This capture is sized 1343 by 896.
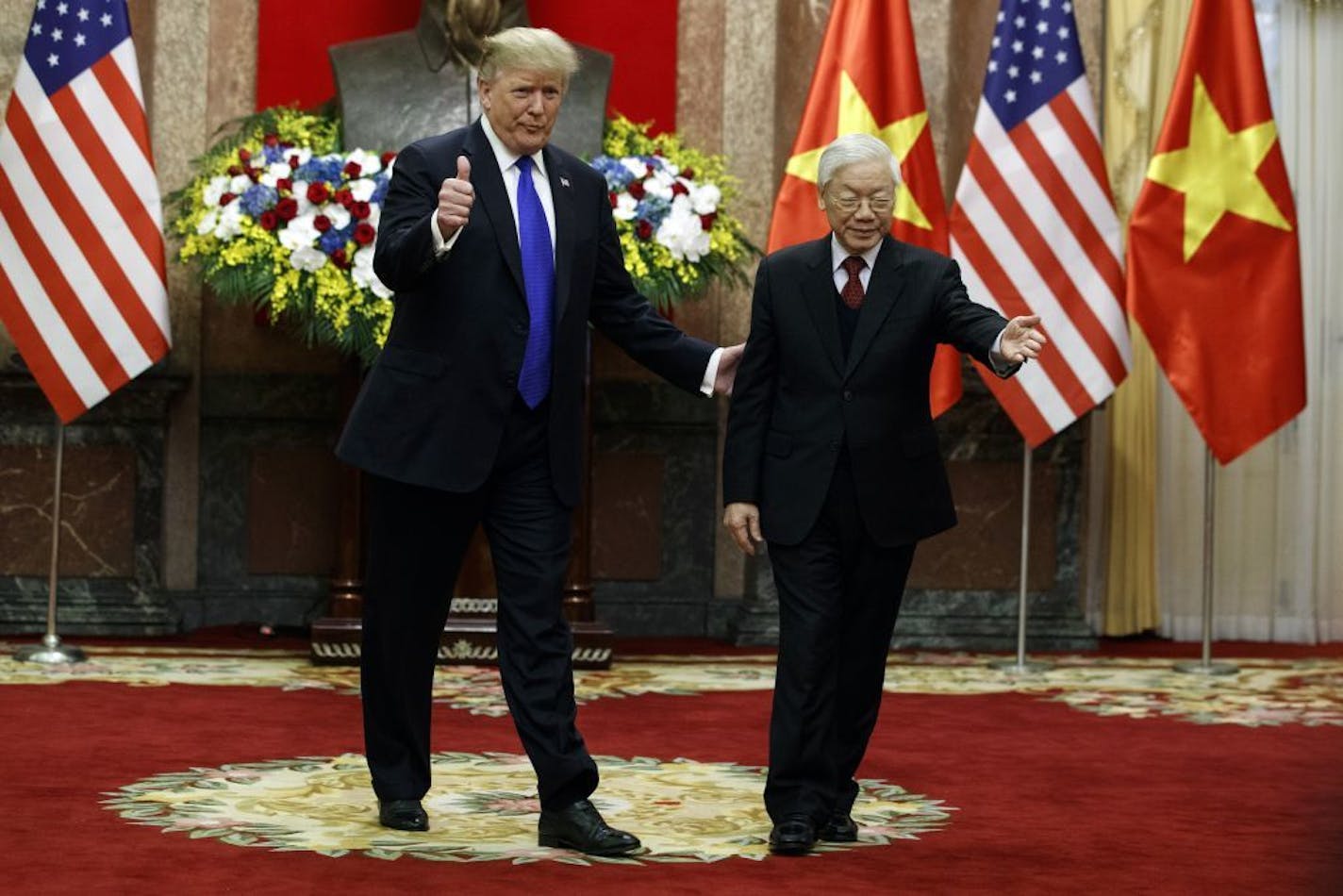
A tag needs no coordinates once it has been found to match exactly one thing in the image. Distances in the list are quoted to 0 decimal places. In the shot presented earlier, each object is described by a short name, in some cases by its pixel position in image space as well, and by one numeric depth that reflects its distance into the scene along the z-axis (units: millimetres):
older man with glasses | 9141
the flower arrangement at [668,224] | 15687
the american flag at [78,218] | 15609
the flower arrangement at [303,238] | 15227
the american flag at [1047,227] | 16125
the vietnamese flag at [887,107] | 16391
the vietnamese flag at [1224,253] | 16250
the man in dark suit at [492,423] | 8961
